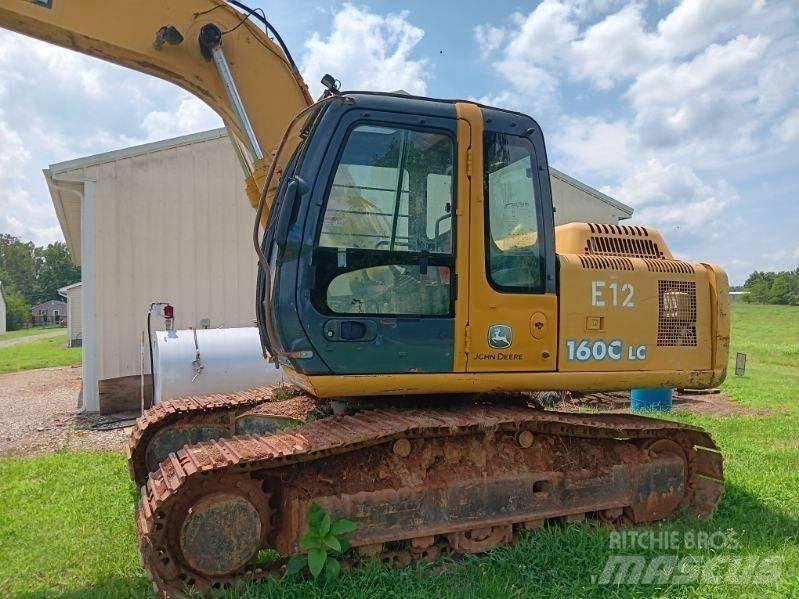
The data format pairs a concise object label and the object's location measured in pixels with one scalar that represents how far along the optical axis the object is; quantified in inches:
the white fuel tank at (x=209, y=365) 298.2
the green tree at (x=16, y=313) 2645.2
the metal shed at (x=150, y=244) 396.2
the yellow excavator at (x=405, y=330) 142.6
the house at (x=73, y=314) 1121.9
